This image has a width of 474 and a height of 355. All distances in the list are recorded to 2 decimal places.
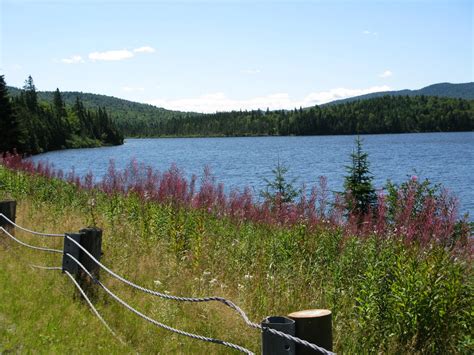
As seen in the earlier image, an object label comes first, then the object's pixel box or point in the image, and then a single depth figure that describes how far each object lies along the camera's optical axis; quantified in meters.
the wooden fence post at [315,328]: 3.39
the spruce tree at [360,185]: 15.39
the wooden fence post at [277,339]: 3.43
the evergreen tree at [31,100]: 98.06
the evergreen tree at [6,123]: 52.06
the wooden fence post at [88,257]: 7.40
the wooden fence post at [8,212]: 10.58
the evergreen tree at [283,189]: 16.73
